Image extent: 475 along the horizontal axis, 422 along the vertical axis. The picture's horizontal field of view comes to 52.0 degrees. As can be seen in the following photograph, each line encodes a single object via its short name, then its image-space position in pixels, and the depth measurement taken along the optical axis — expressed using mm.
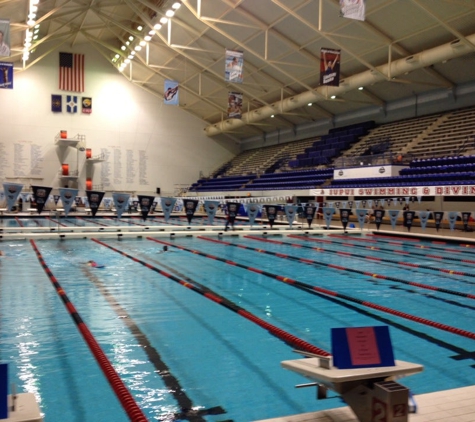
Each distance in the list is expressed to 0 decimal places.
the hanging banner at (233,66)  18766
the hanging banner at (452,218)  15180
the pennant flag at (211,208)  15281
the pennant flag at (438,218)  15498
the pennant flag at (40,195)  12234
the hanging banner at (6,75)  19516
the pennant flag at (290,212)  15781
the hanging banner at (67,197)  12508
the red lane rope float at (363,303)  4438
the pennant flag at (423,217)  15281
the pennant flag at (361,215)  15906
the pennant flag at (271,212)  15933
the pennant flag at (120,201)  13805
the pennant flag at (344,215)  16141
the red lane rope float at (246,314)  3906
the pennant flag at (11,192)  11773
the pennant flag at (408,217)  15739
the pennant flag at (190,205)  15156
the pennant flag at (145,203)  14283
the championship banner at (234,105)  23109
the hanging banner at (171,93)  22838
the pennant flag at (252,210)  15250
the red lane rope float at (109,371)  2647
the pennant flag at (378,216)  15843
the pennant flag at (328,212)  16000
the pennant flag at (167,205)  14473
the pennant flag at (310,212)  16344
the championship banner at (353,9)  11359
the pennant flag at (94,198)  13102
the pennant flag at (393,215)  15803
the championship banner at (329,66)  16531
